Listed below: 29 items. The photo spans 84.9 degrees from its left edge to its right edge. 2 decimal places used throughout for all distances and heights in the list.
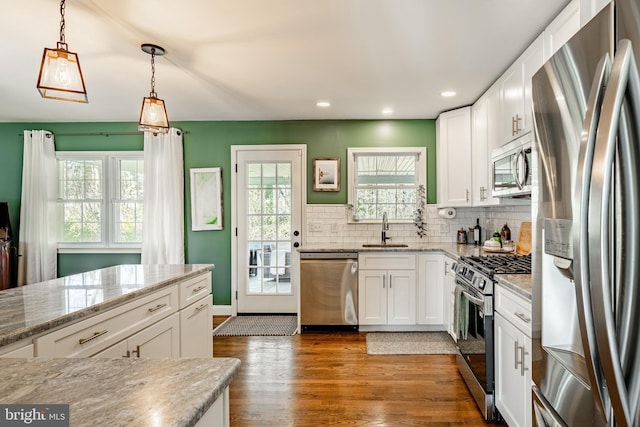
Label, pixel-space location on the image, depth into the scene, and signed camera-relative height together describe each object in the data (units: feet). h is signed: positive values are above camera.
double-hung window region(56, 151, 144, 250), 14.98 +0.50
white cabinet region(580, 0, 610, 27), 3.25 +2.10
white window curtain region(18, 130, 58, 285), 14.35 +0.04
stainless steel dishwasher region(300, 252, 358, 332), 12.25 -2.69
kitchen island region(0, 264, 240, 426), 2.24 -1.25
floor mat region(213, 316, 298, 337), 12.38 -4.24
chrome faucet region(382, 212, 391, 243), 13.77 -0.54
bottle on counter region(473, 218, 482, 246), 13.25 -0.85
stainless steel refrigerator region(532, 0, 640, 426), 2.35 -0.06
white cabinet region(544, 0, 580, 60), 6.03 +3.40
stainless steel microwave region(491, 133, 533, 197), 7.55 +1.03
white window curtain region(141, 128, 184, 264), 14.25 +0.39
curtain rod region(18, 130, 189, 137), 14.80 +3.41
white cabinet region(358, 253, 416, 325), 12.28 -2.38
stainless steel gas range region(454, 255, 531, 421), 6.86 -2.28
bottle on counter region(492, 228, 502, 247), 11.00 -0.82
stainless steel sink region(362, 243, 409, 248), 13.37 -1.27
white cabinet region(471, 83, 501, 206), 10.10 +2.24
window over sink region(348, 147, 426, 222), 14.40 +1.24
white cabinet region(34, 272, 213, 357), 4.49 -1.87
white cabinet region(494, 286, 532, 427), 5.48 -2.50
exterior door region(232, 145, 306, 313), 14.57 -0.51
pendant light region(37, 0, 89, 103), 5.42 +2.21
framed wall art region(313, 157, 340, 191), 14.39 +1.59
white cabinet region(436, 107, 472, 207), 12.48 +2.01
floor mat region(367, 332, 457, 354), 10.64 -4.22
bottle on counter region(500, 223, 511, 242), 11.28 -0.72
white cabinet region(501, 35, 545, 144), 7.54 +2.93
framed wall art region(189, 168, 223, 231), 14.69 +0.52
